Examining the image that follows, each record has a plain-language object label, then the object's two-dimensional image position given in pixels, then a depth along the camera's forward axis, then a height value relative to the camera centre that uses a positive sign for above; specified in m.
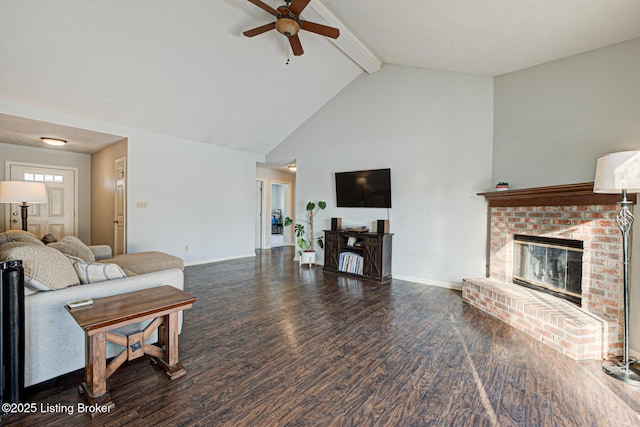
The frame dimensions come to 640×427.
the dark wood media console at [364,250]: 4.60 -0.67
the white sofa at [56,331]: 1.77 -0.79
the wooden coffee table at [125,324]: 1.67 -0.76
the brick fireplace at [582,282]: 2.35 -0.69
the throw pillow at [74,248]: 2.87 -0.41
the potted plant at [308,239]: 5.61 -0.59
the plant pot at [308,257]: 5.57 -0.91
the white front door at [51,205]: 5.31 +0.06
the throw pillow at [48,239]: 3.89 -0.42
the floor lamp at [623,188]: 1.99 +0.17
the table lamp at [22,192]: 3.80 +0.21
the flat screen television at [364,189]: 4.84 +0.38
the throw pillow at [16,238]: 2.90 -0.31
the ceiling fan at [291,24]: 2.86 +1.97
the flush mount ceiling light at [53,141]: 4.77 +1.12
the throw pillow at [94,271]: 2.10 -0.47
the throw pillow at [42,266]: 1.81 -0.38
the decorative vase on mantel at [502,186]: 3.54 +0.32
